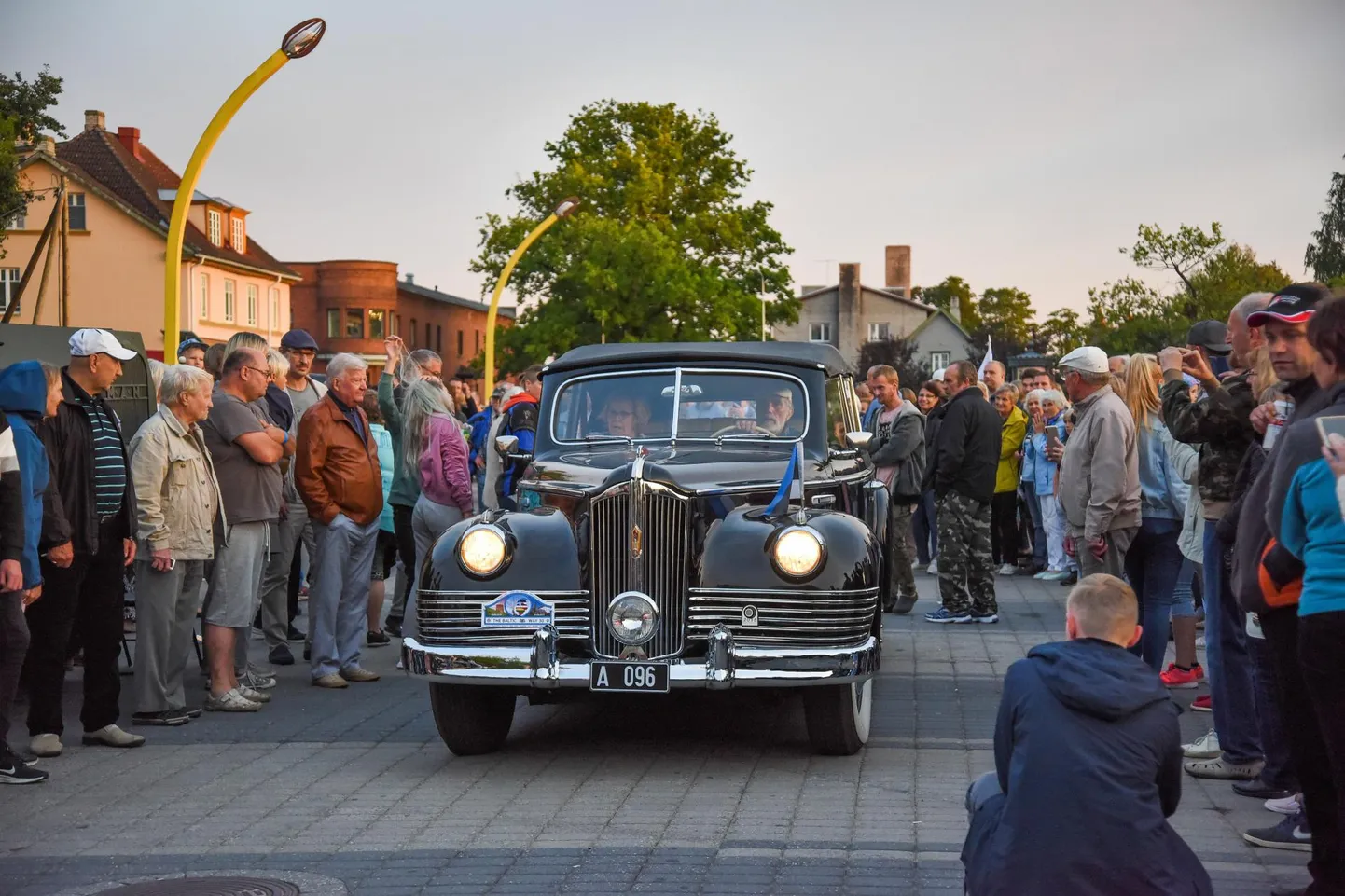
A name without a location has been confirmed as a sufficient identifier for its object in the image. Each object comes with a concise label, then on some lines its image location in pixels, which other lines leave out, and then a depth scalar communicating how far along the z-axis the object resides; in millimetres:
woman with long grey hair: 10977
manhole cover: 5523
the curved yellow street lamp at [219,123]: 13227
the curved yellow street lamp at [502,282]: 30375
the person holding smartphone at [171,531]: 8547
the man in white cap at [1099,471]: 8734
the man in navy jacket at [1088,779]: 3936
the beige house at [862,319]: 102688
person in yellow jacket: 16969
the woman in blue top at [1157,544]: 8680
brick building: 80875
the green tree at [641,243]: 53312
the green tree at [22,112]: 34031
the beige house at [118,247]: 56188
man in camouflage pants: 12875
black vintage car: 7270
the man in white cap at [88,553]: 7953
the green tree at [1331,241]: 62375
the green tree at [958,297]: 119500
